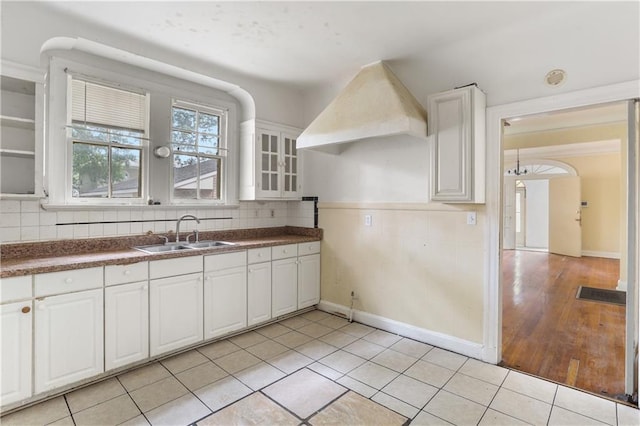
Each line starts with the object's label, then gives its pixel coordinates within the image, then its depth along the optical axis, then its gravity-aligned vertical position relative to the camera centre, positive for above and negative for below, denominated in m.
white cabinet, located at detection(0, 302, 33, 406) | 2.09 -0.89
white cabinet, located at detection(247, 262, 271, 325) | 3.47 -0.86
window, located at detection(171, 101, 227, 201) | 3.57 +0.70
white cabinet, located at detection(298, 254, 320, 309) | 4.02 -0.84
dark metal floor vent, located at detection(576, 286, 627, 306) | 4.66 -1.20
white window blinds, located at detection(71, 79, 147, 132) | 2.89 +0.97
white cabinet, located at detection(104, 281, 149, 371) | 2.51 -0.88
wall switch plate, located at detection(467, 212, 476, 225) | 2.99 -0.04
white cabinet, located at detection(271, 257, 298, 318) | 3.72 -0.85
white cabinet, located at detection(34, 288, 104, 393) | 2.23 -0.89
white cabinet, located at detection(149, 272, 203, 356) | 2.77 -0.87
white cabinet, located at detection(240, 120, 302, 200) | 3.94 +0.63
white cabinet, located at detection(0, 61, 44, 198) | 2.41 +0.62
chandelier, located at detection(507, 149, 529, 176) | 9.81 +1.29
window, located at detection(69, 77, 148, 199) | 2.91 +0.66
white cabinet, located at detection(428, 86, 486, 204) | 2.78 +0.59
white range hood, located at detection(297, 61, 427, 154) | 2.84 +0.92
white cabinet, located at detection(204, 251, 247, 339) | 3.14 -0.80
